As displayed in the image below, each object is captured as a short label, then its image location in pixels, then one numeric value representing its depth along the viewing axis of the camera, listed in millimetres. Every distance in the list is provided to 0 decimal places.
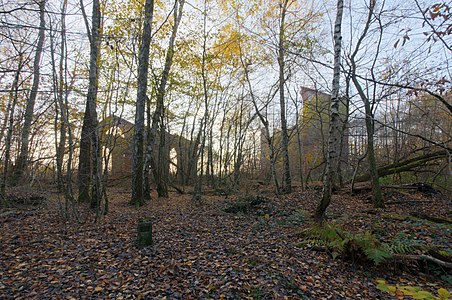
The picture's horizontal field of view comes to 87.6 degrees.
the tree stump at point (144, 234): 4293
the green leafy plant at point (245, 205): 7523
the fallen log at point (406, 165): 7849
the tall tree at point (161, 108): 9570
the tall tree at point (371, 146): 7043
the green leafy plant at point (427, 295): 1929
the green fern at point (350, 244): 3469
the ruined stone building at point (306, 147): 12734
